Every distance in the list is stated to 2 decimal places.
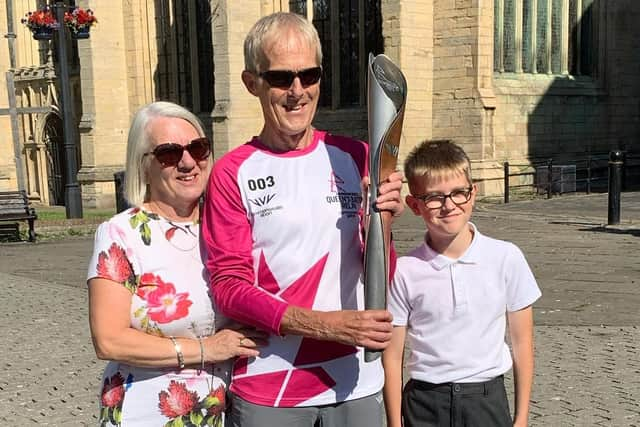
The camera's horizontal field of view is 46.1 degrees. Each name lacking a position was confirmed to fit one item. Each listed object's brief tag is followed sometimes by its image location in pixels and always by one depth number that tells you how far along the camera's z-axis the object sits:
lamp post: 18.14
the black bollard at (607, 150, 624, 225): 12.16
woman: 2.27
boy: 2.61
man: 2.22
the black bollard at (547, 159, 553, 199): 18.97
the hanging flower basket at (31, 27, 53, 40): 19.52
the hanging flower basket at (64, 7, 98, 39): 19.14
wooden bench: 15.02
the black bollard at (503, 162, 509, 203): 17.08
